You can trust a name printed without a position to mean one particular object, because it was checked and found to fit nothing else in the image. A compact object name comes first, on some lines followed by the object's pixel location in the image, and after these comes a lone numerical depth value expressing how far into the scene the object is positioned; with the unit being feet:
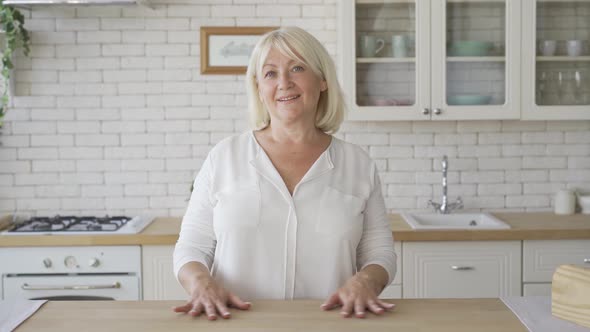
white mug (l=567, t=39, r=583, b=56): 11.78
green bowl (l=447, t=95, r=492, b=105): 11.60
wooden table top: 5.23
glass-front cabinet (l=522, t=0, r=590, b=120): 11.53
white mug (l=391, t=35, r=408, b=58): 11.60
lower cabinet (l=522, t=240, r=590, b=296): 10.74
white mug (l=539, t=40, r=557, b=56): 11.66
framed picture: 12.30
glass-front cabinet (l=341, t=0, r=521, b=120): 11.47
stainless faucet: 12.38
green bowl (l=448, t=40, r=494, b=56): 11.62
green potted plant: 11.61
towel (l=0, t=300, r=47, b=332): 5.39
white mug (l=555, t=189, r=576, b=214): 12.21
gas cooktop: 10.80
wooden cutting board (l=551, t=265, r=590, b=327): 5.15
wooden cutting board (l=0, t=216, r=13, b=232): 11.69
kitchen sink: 12.18
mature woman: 6.56
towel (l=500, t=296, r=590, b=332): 5.20
